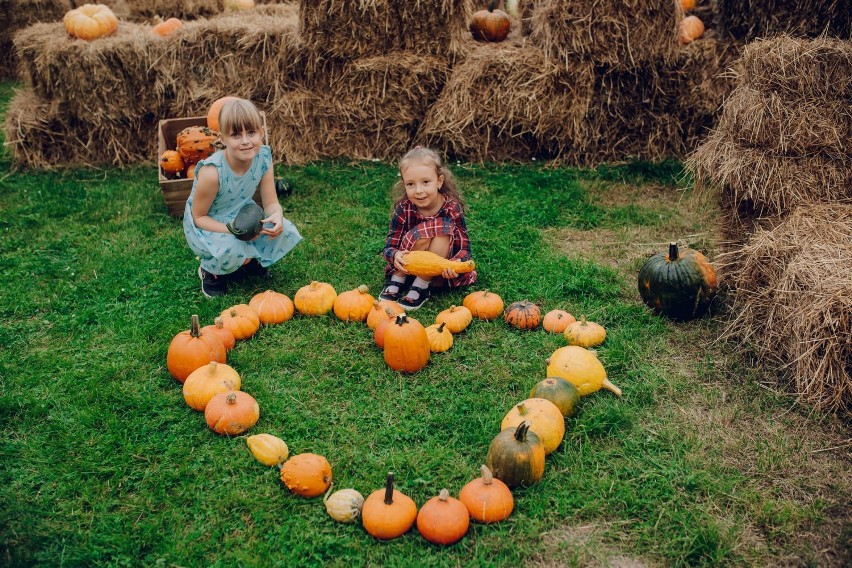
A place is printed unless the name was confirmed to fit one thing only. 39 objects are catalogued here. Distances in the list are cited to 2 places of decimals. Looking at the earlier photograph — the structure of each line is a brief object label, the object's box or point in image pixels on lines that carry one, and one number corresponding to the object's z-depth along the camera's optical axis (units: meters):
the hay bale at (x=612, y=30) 7.48
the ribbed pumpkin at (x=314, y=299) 4.99
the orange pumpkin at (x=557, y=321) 4.75
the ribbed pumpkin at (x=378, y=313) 4.73
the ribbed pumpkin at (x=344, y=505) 3.22
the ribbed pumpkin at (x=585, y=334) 4.54
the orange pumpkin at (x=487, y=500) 3.18
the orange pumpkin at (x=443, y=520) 3.08
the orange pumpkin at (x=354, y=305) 4.90
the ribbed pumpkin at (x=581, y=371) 4.05
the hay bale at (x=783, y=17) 6.81
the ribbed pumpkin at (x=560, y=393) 3.80
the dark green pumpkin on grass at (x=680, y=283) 4.71
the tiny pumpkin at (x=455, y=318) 4.74
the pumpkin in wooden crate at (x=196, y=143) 6.62
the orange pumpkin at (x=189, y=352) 4.19
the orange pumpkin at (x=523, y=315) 4.78
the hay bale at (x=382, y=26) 7.76
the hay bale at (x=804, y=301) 3.82
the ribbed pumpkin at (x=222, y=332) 4.40
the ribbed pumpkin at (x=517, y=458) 3.32
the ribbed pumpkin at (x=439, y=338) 4.55
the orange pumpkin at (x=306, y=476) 3.36
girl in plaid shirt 5.07
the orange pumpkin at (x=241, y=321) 4.68
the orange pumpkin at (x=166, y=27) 8.85
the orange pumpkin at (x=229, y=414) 3.78
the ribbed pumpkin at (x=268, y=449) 3.57
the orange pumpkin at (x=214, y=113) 6.98
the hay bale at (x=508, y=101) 7.80
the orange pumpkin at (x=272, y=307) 4.89
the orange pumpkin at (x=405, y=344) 4.25
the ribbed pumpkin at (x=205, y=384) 3.96
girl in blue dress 4.96
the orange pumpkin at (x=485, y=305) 4.92
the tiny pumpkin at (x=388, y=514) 3.11
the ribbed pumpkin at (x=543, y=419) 3.54
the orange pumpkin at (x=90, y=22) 8.40
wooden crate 6.58
